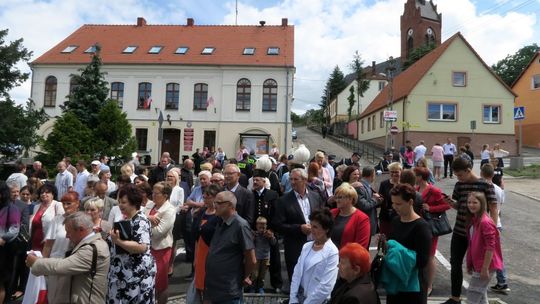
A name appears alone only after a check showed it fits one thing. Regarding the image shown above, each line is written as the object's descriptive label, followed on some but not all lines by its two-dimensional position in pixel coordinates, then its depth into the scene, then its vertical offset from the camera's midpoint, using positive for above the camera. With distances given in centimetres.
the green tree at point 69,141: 1872 +113
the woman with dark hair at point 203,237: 461 -75
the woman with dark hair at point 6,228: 551 -83
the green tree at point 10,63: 1995 +473
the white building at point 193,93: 3288 +591
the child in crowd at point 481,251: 468 -82
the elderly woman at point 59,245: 388 -89
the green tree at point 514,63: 5806 +1599
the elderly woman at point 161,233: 505 -78
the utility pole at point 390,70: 2650 +660
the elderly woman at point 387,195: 635 -30
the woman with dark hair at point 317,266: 380 -85
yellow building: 3347 +583
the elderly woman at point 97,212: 497 -53
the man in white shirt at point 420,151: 2009 +118
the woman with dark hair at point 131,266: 416 -97
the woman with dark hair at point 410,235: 380 -56
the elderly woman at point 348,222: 462 -53
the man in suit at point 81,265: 376 -88
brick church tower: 6888 +2454
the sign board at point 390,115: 2191 +306
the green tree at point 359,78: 6184 +1418
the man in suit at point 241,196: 582 -35
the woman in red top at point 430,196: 561 -27
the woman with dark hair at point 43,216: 598 -71
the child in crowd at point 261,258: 613 -126
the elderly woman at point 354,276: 316 -78
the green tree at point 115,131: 2180 +184
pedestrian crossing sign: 1895 +292
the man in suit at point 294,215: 550 -56
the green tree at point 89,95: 2555 +436
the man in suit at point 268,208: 621 -53
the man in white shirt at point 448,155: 1967 +99
